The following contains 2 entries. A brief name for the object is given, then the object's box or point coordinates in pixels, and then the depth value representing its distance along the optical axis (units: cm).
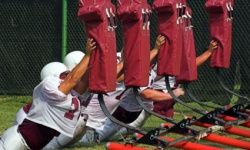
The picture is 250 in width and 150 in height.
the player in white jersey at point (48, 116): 1157
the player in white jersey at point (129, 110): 1422
